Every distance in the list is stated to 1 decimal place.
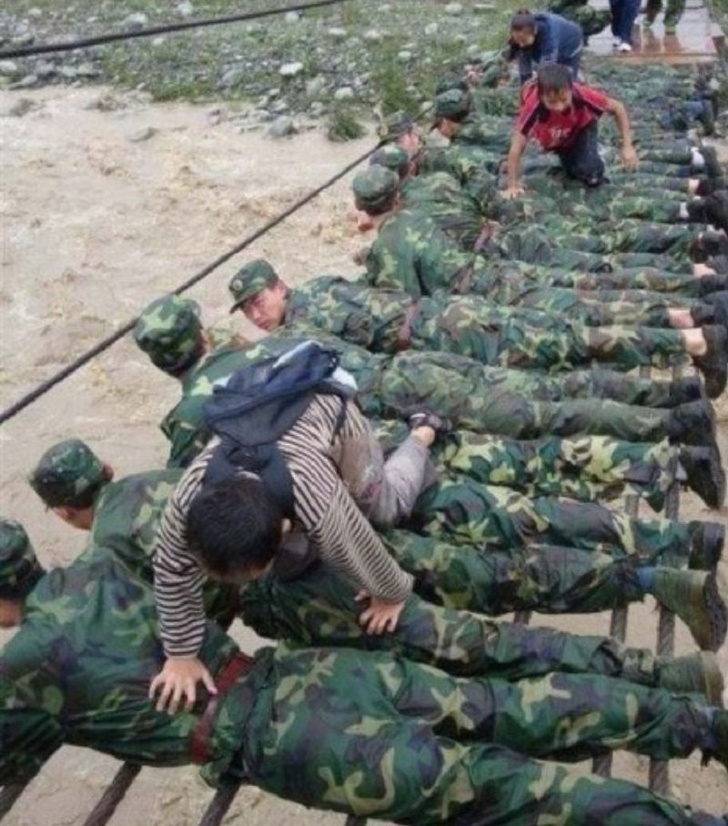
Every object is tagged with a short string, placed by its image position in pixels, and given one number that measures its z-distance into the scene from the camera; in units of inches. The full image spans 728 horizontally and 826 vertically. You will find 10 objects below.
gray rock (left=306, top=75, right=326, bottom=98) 468.4
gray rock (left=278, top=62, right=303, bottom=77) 484.1
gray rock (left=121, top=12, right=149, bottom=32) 570.3
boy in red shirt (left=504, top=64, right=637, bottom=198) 212.1
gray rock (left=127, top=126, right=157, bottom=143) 451.2
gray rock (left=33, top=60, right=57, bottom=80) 530.9
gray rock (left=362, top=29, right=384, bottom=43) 517.6
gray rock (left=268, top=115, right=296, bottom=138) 437.1
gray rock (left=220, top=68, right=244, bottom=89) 494.6
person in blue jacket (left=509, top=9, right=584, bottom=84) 260.7
